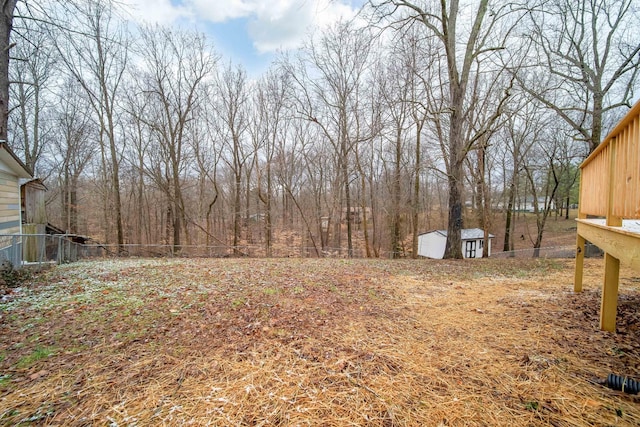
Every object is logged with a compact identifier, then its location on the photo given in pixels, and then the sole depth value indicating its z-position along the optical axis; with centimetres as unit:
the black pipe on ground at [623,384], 170
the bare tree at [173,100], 1396
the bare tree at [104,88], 1307
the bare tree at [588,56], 845
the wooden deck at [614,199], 174
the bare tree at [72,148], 1530
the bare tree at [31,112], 1222
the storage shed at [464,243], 1734
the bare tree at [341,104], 1328
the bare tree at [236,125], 1590
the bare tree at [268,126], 1571
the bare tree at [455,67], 724
